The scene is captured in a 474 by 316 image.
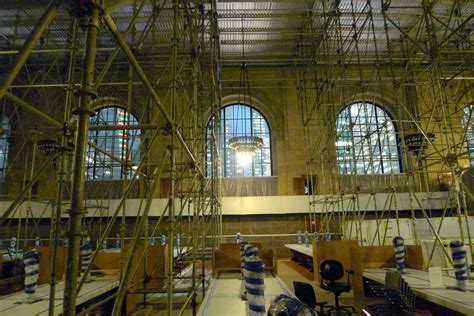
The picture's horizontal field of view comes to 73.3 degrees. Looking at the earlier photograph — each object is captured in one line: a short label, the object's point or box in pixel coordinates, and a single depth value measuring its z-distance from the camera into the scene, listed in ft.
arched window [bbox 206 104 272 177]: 44.14
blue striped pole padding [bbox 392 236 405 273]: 17.90
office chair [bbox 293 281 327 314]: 13.23
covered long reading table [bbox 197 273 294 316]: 10.91
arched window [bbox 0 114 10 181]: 40.09
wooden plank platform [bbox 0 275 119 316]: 11.31
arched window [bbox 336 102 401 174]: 43.52
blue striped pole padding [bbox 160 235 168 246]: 31.58
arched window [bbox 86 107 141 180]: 41.57
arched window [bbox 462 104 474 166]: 40.74
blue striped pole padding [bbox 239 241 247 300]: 12.42
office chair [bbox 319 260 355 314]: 17.08
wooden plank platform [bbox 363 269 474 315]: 10.87
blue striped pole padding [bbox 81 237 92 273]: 16.96
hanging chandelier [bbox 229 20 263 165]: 32.27
